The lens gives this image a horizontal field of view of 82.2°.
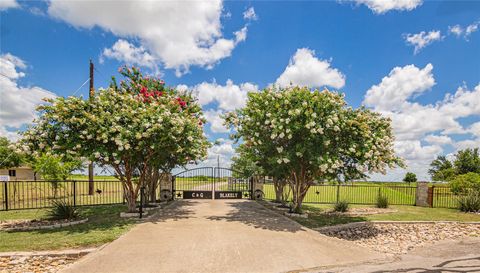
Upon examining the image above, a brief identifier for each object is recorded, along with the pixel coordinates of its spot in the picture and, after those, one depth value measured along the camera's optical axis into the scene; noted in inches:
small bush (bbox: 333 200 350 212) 559.8
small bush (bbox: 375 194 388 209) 611.5
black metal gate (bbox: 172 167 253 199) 696.4
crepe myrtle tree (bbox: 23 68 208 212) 358.9
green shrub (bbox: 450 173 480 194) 684.7
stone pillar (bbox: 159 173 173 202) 641.6
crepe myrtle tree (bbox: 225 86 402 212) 373.7
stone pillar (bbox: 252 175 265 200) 706.2
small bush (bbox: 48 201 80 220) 382.0
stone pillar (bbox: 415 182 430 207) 660.1
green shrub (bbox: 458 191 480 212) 550.0
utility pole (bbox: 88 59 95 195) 736.3
